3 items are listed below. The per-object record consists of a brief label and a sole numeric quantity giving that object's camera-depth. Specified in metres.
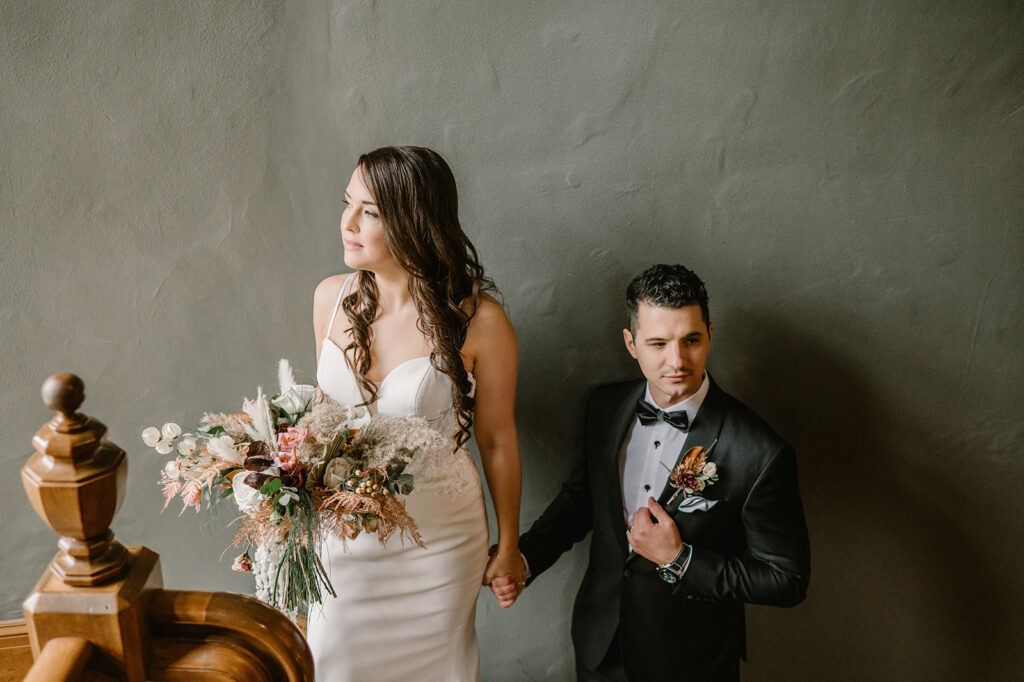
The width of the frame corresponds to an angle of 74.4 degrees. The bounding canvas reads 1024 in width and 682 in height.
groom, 1.98
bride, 1.99
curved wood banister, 0.79
